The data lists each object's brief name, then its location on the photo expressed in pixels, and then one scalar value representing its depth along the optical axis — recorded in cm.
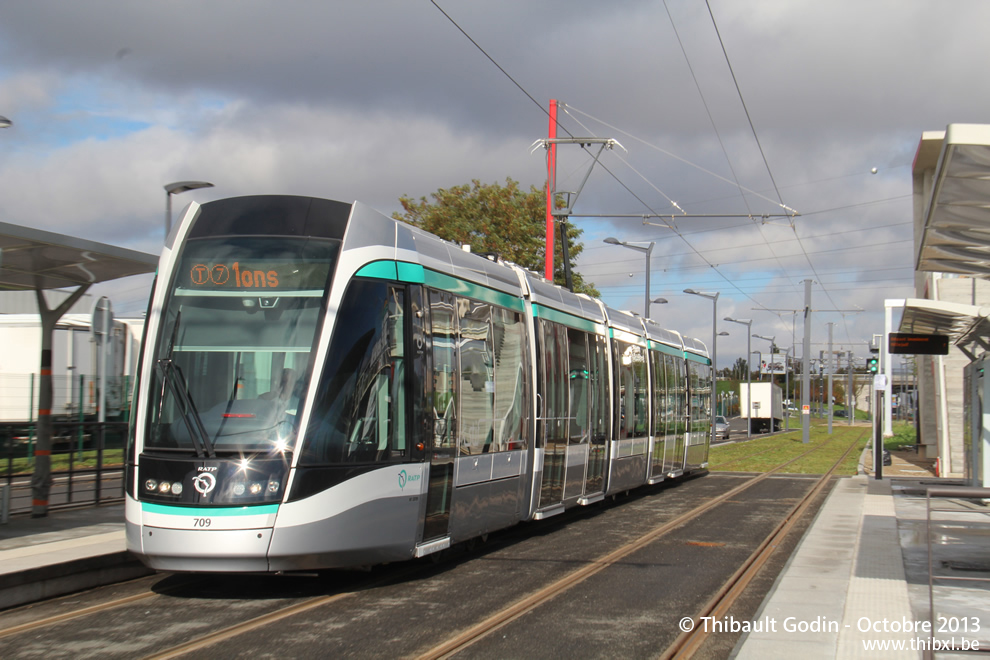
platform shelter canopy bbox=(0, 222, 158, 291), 987
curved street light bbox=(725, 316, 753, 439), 6686
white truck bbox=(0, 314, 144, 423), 2630
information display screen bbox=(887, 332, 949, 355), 1942
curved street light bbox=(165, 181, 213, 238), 1872
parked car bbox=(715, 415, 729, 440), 5934
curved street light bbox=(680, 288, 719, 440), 5439
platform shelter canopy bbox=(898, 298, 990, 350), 1568
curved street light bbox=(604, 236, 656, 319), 3812
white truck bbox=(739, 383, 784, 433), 7144
